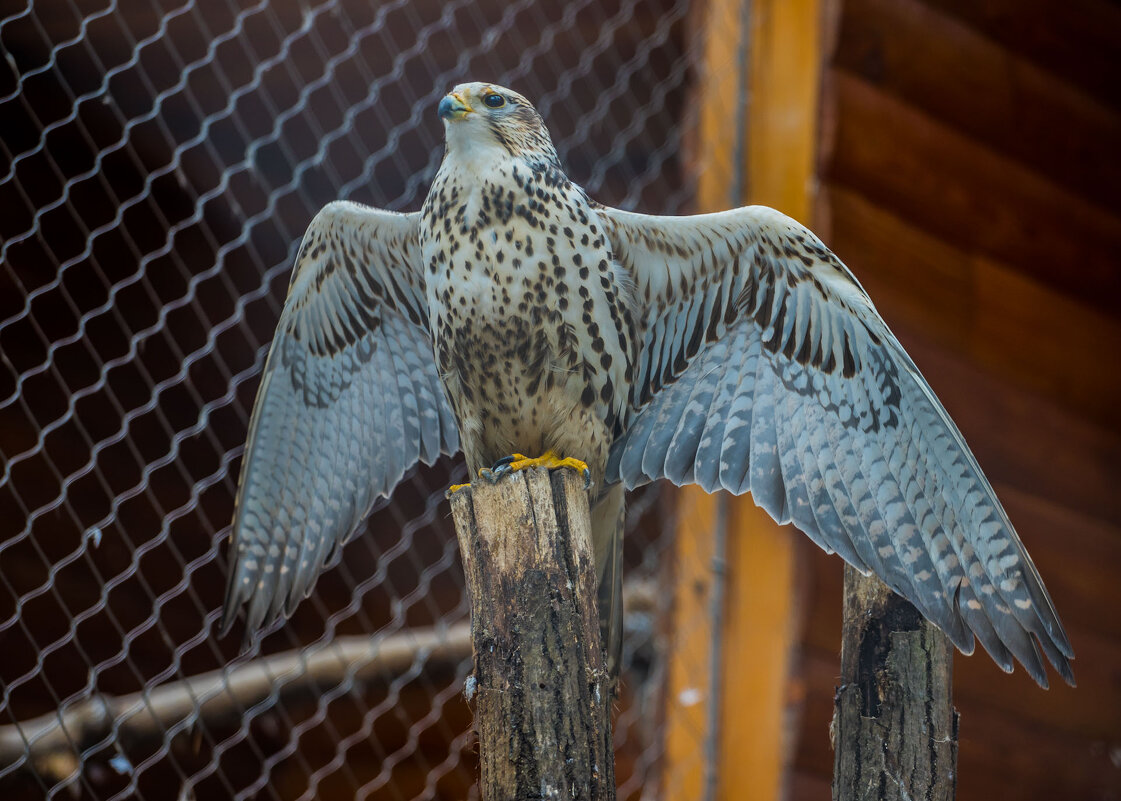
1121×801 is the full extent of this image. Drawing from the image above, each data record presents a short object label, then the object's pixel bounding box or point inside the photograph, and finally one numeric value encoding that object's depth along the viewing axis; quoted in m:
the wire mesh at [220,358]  4.19
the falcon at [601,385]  3.74
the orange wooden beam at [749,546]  4.28
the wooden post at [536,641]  3.51
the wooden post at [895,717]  3.58
